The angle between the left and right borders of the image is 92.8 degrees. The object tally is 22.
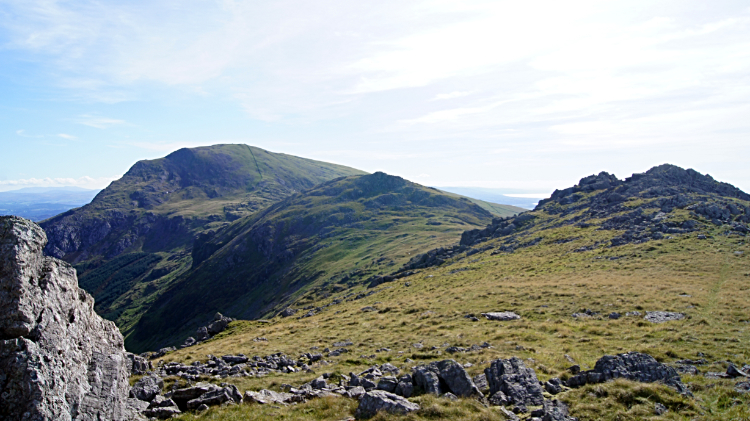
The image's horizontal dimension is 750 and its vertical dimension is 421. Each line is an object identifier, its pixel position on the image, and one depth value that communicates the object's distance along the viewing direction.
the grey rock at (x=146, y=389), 19.41
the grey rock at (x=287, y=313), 88.07
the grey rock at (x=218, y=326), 61.42
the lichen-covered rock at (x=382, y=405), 15.76
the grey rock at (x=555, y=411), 14.98
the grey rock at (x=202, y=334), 59.81
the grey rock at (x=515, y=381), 17.47
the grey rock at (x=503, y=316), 39.28
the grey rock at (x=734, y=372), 18.75
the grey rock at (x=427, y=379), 18.70
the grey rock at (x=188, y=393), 19.39
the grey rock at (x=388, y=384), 20.08
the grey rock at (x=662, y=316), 31.84
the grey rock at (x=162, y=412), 16.92
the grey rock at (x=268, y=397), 19.17
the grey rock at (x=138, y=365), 25.98
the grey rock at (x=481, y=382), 19.89
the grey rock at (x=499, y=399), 17.41
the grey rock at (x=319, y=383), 22.58
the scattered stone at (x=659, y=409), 14.82
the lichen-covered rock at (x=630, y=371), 18.06
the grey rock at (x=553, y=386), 18.50
